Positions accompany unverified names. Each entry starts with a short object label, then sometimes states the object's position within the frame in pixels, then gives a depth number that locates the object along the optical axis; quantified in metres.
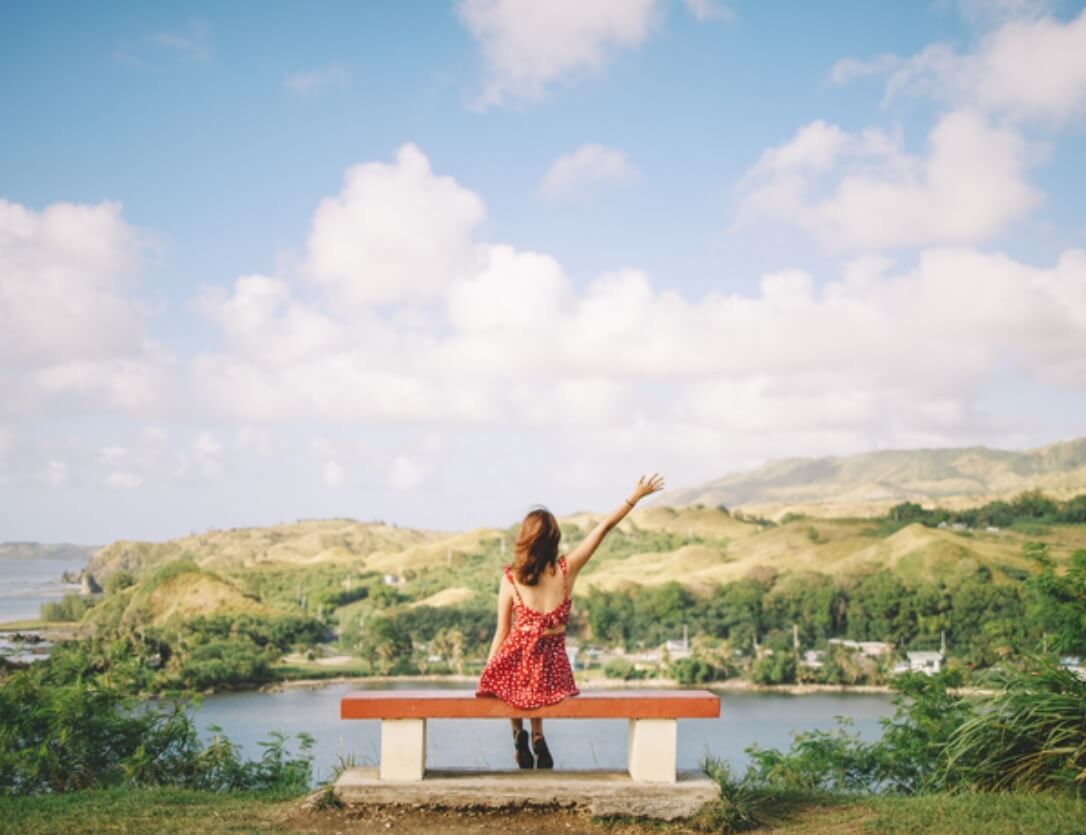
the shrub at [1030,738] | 5.36
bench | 4.98
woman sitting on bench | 4.98
